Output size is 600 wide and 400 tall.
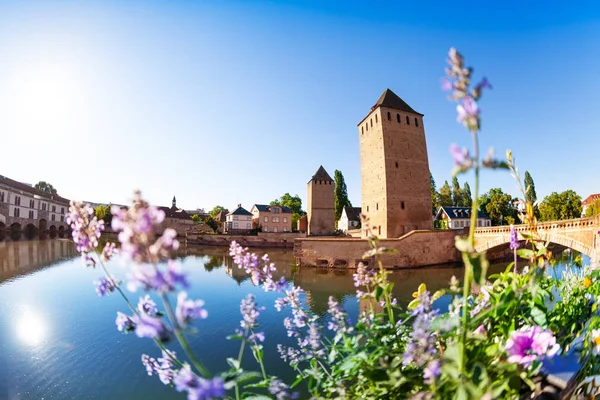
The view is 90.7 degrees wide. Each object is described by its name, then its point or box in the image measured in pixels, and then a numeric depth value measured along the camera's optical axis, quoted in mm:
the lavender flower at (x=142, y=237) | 945
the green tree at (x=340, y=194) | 58594
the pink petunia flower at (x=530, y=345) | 1183
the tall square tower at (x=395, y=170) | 27797
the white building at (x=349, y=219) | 54438
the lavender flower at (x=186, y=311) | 975
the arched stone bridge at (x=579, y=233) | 14792
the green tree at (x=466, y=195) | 63250
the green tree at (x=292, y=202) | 76125
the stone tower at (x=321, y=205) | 49125
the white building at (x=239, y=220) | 58500
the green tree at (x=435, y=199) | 59938
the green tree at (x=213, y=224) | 64688
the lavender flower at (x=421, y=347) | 1255
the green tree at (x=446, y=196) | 62812
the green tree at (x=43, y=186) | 77812
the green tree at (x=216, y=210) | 82138
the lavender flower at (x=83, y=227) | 1662
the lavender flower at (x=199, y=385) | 926
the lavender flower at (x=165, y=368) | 1902
